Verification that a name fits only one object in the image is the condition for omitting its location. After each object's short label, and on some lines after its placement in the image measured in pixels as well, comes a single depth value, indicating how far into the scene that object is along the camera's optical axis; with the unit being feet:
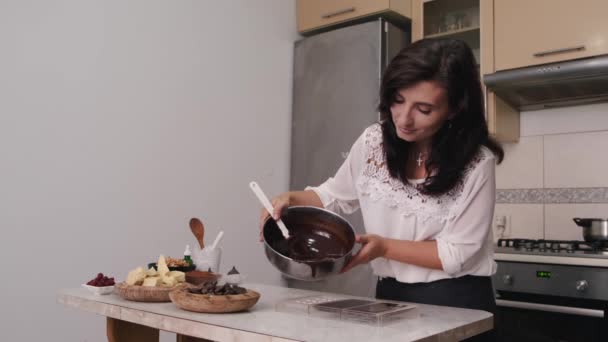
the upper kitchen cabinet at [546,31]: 7.39
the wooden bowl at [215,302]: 3.66
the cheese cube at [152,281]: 4.24
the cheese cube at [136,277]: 4.26
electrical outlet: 9.04
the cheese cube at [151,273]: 4.41
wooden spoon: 6.26
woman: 4.20
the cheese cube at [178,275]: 4.46
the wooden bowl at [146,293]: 4.15
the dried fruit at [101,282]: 4.60
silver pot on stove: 7.38
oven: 6.62
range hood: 7.32
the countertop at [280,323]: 3.12
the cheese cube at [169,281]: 4.34
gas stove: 6.73
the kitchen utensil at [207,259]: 5.62
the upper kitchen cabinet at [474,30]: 8.32
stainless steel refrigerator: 8.95
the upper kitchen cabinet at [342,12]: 9.12
